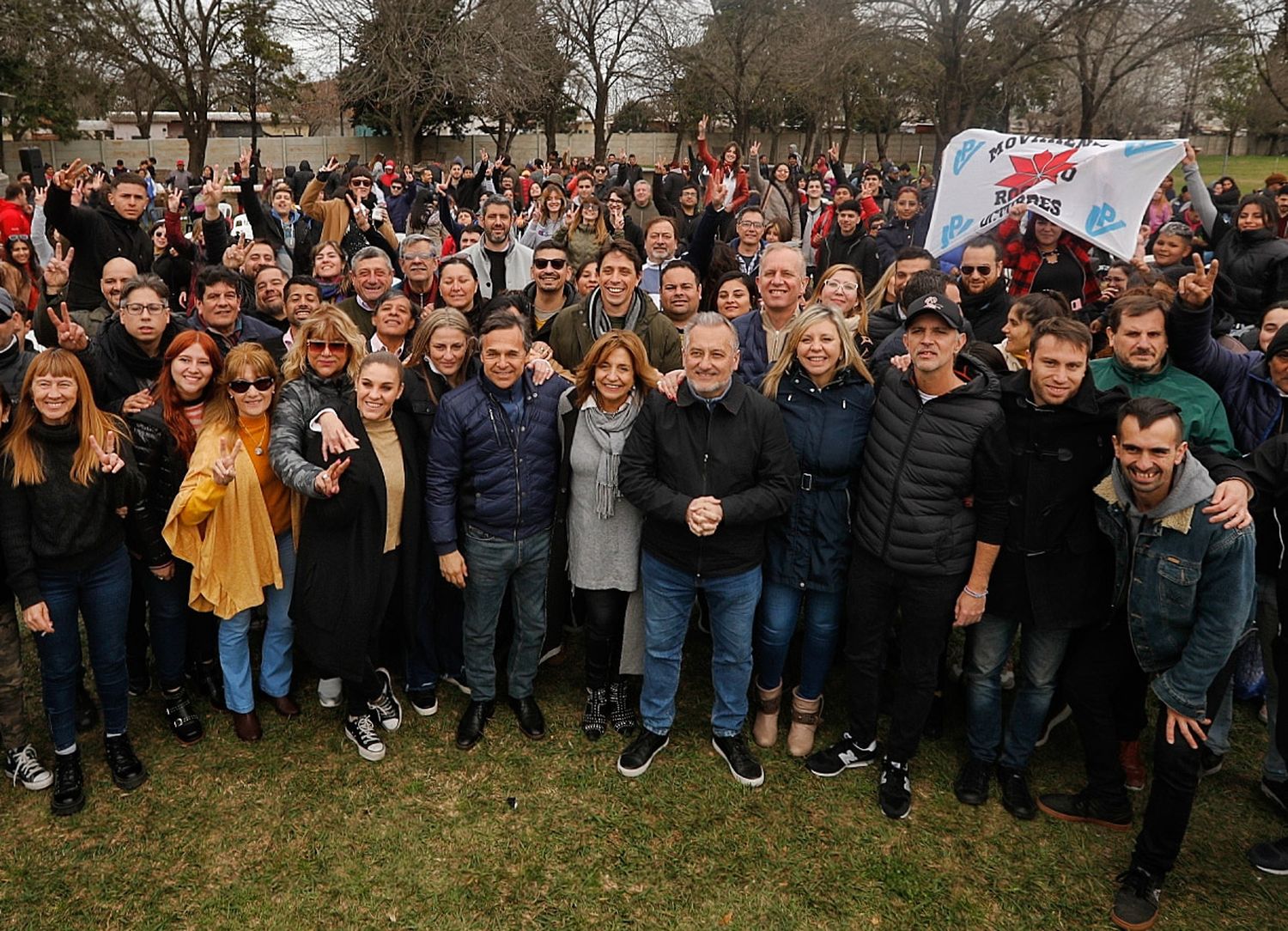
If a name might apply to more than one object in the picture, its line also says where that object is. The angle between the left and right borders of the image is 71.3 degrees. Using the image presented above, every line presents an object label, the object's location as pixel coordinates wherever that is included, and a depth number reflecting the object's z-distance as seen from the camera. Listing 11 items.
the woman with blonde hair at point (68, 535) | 3.60
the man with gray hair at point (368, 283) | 5.38
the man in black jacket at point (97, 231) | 7.02
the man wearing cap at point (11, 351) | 4.08
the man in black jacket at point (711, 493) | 3.86
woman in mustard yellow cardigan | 3.95
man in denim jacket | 3.26
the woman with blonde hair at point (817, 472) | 3.96
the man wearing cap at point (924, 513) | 3.71
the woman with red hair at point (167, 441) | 3.98
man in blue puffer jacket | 4.10
